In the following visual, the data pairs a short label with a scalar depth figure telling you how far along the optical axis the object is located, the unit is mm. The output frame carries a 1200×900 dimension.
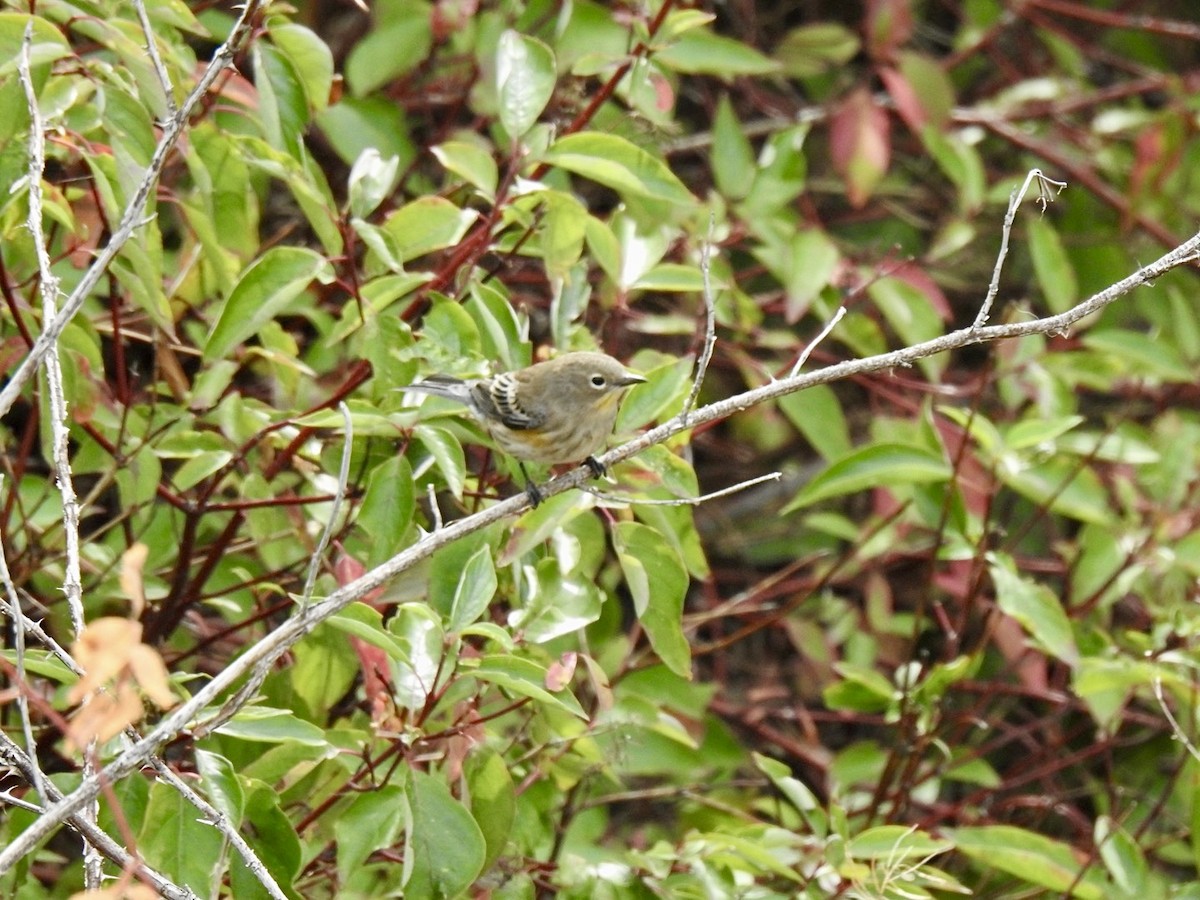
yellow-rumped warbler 6656
